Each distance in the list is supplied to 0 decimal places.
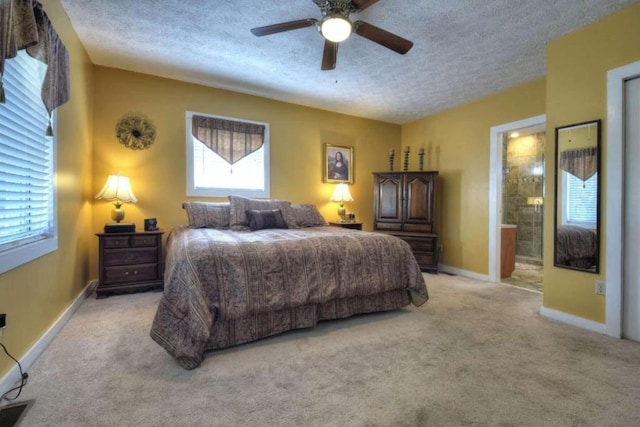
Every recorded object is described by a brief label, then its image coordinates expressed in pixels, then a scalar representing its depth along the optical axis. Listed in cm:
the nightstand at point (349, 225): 453
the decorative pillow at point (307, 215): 388
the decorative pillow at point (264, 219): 339
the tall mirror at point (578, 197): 246
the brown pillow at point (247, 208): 347
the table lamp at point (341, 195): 480
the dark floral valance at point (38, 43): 131
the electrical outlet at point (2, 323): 147
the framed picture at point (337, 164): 492
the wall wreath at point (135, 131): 354
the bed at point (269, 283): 186
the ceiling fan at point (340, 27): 202
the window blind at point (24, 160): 163
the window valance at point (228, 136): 394
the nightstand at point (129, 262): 310
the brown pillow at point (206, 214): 344
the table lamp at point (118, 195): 316
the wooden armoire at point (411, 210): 446
